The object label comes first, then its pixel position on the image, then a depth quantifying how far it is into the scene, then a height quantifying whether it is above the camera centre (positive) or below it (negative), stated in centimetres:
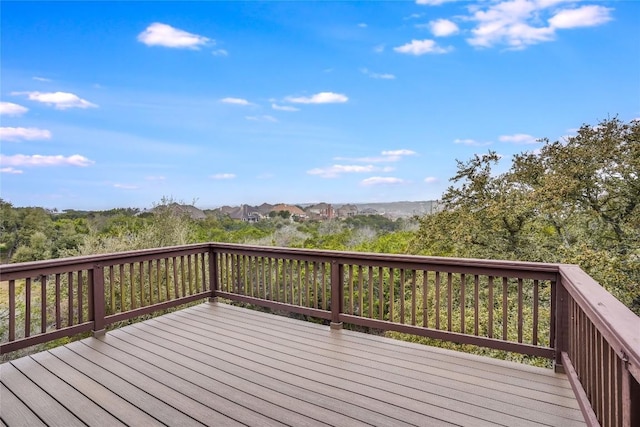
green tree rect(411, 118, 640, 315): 732 +1
